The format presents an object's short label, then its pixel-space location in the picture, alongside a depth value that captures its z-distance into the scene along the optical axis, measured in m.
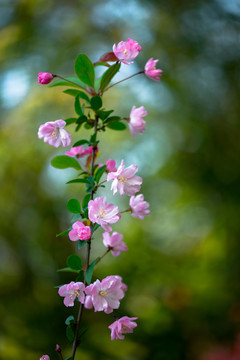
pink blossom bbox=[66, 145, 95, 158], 1.13
